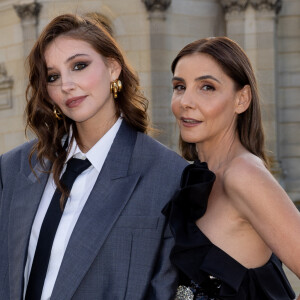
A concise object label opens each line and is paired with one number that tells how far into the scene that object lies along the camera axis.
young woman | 2.99
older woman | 2.87
